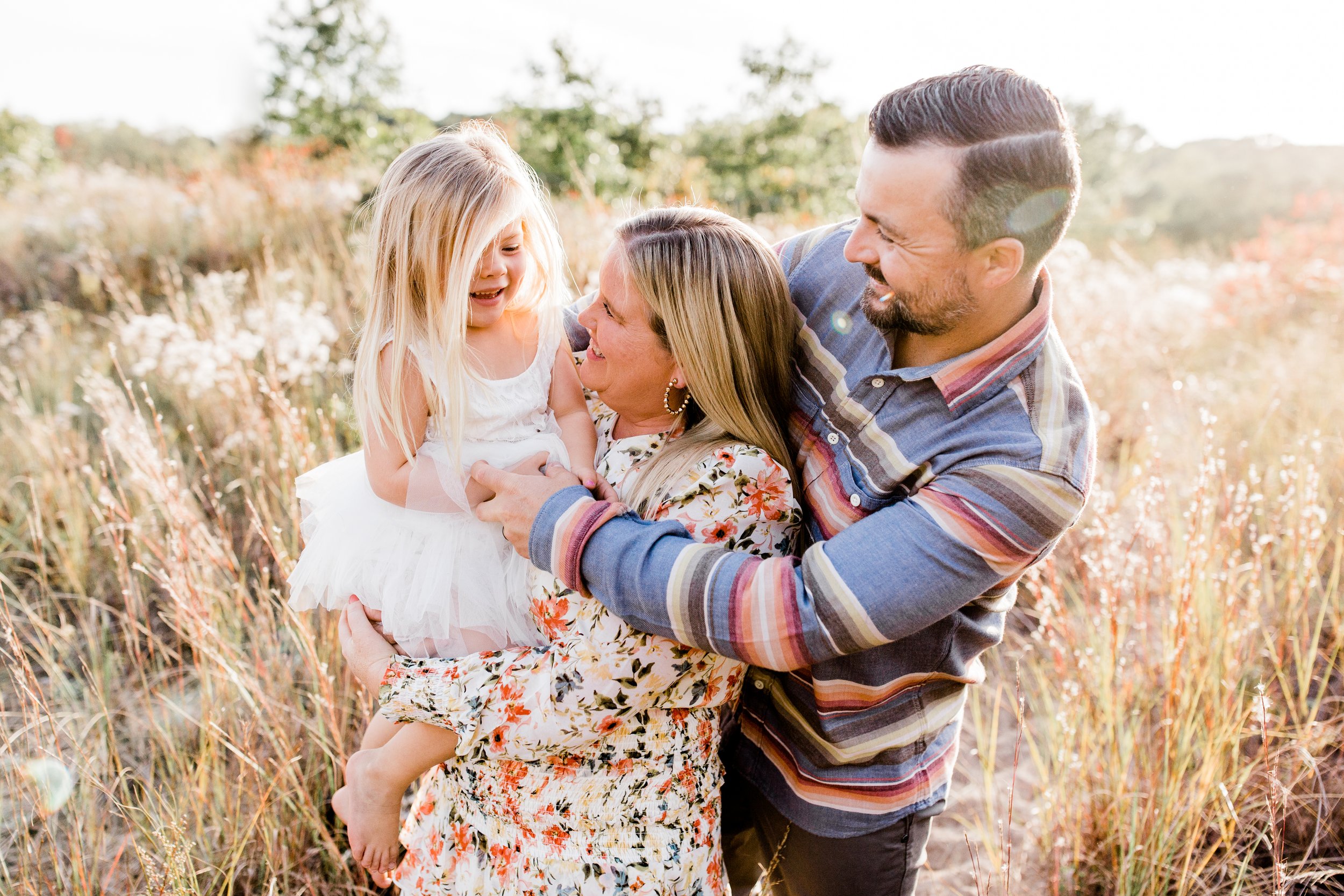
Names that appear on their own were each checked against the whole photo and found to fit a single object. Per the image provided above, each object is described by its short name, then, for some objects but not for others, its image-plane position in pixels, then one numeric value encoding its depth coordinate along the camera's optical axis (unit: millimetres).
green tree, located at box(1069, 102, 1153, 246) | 17734
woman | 1670
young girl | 1994
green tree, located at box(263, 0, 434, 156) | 9250
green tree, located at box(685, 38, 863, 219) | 9094
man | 1519
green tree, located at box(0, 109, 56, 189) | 13031
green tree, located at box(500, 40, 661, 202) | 7410
